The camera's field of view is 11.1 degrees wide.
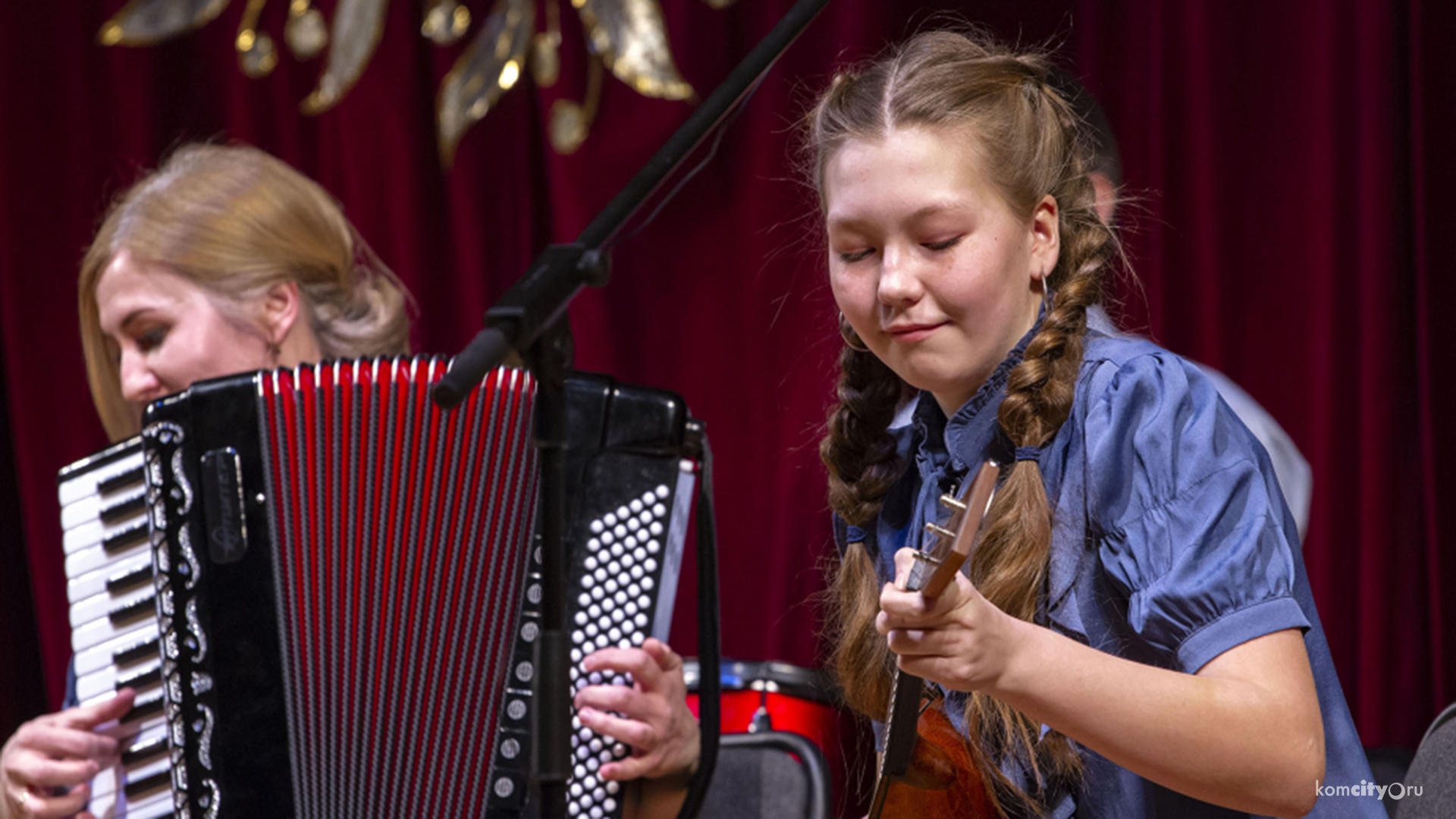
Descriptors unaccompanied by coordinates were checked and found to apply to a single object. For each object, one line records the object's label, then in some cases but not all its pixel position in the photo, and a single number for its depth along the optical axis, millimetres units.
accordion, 4811
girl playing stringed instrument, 4432
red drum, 5192
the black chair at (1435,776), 4657
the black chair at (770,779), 5098
